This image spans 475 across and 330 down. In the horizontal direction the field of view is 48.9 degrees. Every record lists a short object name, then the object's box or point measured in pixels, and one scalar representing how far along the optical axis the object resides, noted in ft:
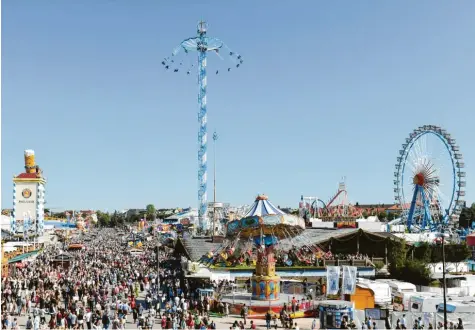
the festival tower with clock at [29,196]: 296.10
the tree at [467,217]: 340.39
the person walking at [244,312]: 75.34
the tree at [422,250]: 138.72
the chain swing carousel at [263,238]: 85.56
